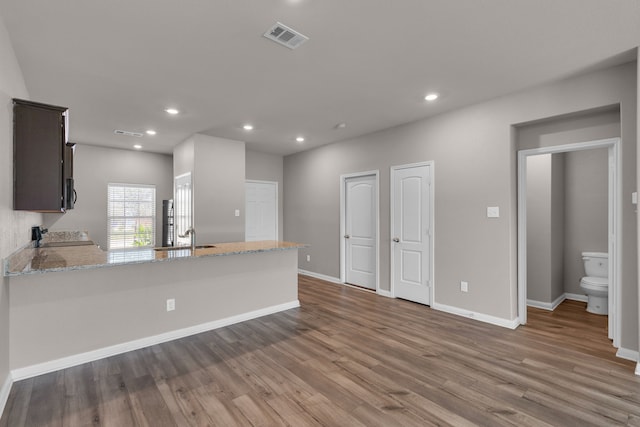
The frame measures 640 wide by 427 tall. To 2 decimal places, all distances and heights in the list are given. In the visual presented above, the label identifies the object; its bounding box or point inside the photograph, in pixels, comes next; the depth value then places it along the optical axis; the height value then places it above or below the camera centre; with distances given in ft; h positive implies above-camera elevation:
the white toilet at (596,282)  12.70 -2.81
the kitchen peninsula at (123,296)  7.97 -2.54
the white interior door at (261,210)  21.11 +0.37
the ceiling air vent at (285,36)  7.29 +4.39
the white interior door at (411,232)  14.06 -0.83
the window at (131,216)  20.22 -0.01
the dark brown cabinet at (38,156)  8.00 +1.59
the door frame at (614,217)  9.23 -0.09
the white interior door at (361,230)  17.01 -0.88
